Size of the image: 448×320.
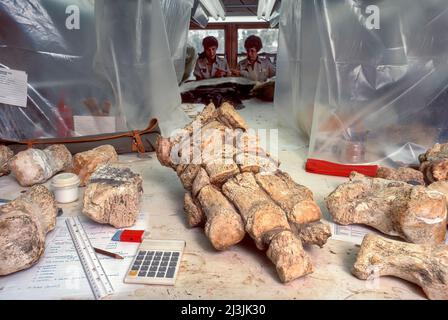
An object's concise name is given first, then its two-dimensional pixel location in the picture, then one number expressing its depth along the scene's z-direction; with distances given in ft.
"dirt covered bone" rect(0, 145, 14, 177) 6.43
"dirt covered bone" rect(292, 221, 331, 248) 3.87
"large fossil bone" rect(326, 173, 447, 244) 3.99
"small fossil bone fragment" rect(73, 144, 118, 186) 6.09
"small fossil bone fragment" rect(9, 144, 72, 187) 5.97
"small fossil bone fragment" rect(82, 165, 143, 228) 4.50
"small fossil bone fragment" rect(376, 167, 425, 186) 5.35
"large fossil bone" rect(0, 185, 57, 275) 3.58
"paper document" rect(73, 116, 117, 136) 7.91
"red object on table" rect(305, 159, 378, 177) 6.15
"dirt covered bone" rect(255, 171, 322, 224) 4.03
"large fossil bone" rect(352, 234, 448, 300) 3.34
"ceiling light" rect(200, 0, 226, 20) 14.90
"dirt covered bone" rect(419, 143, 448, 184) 5.25
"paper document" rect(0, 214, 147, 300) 3.45
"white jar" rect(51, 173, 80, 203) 5.29
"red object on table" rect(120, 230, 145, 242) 4.36
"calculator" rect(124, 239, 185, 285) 3.58
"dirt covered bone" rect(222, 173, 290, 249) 3.82
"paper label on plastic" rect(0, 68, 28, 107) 7.20
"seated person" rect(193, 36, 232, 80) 15.23
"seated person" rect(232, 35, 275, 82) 14.88
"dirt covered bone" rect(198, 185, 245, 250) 3.90
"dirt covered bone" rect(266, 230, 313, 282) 3.47
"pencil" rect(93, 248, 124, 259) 4.00
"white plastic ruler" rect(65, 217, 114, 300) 3.47
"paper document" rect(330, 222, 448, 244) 4.44
